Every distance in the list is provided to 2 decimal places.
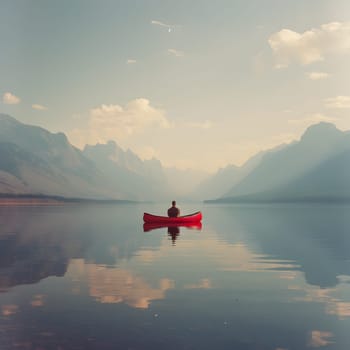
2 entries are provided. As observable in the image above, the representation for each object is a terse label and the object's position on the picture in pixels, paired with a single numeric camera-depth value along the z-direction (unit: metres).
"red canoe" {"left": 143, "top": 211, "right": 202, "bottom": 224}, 65.31
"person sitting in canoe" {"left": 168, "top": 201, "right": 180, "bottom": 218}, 63.66
